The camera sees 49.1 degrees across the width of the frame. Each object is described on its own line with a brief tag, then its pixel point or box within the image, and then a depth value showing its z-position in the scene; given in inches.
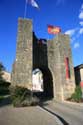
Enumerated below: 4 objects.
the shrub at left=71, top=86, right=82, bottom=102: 402.3
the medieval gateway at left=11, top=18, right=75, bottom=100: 420.4
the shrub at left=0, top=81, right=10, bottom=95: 814.6
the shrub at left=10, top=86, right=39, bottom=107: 322.6
